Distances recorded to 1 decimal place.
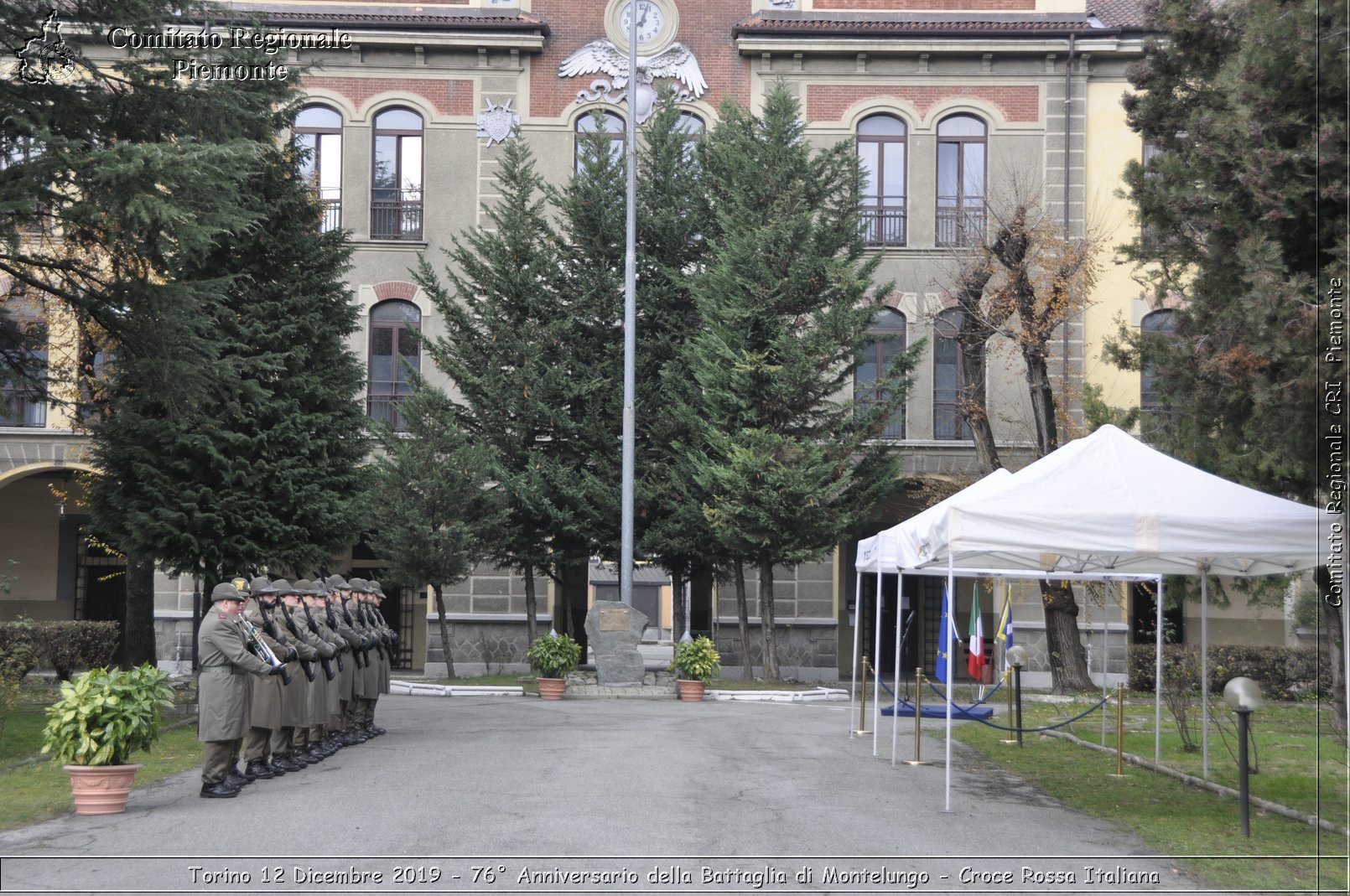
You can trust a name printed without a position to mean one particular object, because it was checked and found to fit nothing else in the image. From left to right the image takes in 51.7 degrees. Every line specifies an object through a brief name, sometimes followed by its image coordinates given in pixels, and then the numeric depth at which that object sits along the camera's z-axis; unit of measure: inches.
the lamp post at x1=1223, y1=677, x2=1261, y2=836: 421.4
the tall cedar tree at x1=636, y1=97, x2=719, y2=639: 1103.0
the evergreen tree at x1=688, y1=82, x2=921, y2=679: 1026.1
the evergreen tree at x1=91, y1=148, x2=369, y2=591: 738.2
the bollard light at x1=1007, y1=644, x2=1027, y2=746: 647.8
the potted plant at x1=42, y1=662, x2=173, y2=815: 435.8
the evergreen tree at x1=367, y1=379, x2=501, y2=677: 1046.4
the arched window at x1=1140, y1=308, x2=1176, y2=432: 1160.2
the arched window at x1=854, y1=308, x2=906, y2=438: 1243.8
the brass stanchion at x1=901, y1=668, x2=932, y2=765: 548.4
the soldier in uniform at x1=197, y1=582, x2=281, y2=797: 462.3
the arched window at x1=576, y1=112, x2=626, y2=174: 1180.5
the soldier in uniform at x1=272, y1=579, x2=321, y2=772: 535.2
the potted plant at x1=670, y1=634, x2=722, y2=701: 992.2
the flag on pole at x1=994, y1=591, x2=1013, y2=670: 929.5
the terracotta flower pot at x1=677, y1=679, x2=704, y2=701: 977.5
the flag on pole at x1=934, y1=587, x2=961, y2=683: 618.8
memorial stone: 999.6
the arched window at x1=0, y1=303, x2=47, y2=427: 708.0
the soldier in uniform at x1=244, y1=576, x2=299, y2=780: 498.6
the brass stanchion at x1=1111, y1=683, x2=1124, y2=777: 569.6
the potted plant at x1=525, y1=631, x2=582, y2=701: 975.0
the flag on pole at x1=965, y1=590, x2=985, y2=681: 816.9
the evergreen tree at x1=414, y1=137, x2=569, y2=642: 1123.9
